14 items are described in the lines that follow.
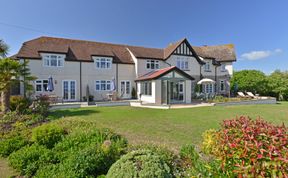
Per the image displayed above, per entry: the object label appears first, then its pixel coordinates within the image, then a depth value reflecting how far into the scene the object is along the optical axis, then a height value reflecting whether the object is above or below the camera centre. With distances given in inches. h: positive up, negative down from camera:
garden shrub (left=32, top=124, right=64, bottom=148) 249.4 -64.9
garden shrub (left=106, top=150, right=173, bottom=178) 129.0 -59.8
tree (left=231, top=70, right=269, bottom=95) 1116.1 +60.9
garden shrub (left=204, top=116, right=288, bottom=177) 87.4 -33.3
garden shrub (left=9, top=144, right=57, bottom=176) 191.2 -79.0
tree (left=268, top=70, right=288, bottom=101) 1107.6 +25.3
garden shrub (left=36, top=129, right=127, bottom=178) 167.9 -71.4
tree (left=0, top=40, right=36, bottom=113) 425.1 +49.4
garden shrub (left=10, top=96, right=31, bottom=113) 457.9 -30.9
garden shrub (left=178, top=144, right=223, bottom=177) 130.0 -67.3
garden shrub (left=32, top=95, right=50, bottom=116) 467.5 -35.6
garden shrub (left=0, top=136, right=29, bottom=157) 241.1 -77.0
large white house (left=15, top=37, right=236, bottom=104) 743.7 +118.3
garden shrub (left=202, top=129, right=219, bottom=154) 183.0 -56.4
